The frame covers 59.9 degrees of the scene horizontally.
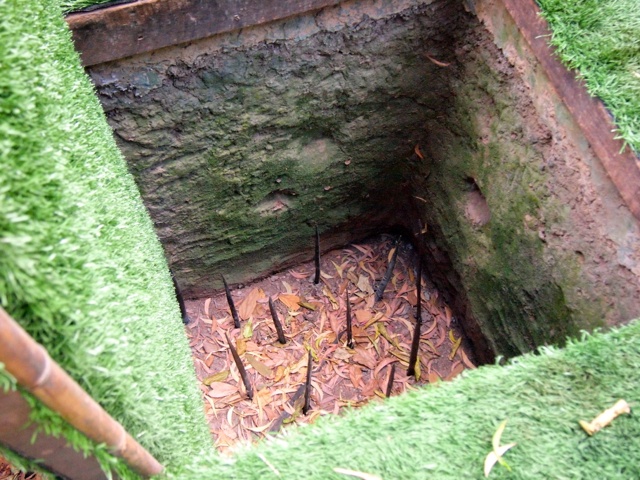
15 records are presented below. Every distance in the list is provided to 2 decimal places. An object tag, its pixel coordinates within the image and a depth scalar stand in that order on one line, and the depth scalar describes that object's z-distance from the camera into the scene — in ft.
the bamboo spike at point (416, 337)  7.23
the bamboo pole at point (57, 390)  2.23
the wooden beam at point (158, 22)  5.10
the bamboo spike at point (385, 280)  8.59
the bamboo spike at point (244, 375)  7.01
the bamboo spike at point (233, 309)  7.86
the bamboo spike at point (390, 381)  7.10
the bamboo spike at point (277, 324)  7.80
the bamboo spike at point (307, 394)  6.84
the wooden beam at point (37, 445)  2.61
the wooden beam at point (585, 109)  4.80
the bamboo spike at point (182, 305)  7.83
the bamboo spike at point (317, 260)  8.43
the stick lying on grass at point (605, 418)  3.47
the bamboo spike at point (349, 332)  7.60
